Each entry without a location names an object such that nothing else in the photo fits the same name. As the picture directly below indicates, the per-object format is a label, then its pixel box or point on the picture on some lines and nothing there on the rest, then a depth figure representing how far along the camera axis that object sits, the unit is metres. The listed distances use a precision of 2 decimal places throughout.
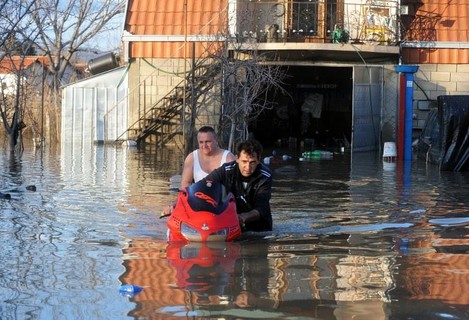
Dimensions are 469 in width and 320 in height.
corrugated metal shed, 31.64
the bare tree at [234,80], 23.19
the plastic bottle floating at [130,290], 6.82
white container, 24.33
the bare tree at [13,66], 17.64
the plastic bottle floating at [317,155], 25.82
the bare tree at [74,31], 45.66
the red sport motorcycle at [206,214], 9.37
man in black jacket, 9.83
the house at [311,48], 27.41
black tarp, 20.23
